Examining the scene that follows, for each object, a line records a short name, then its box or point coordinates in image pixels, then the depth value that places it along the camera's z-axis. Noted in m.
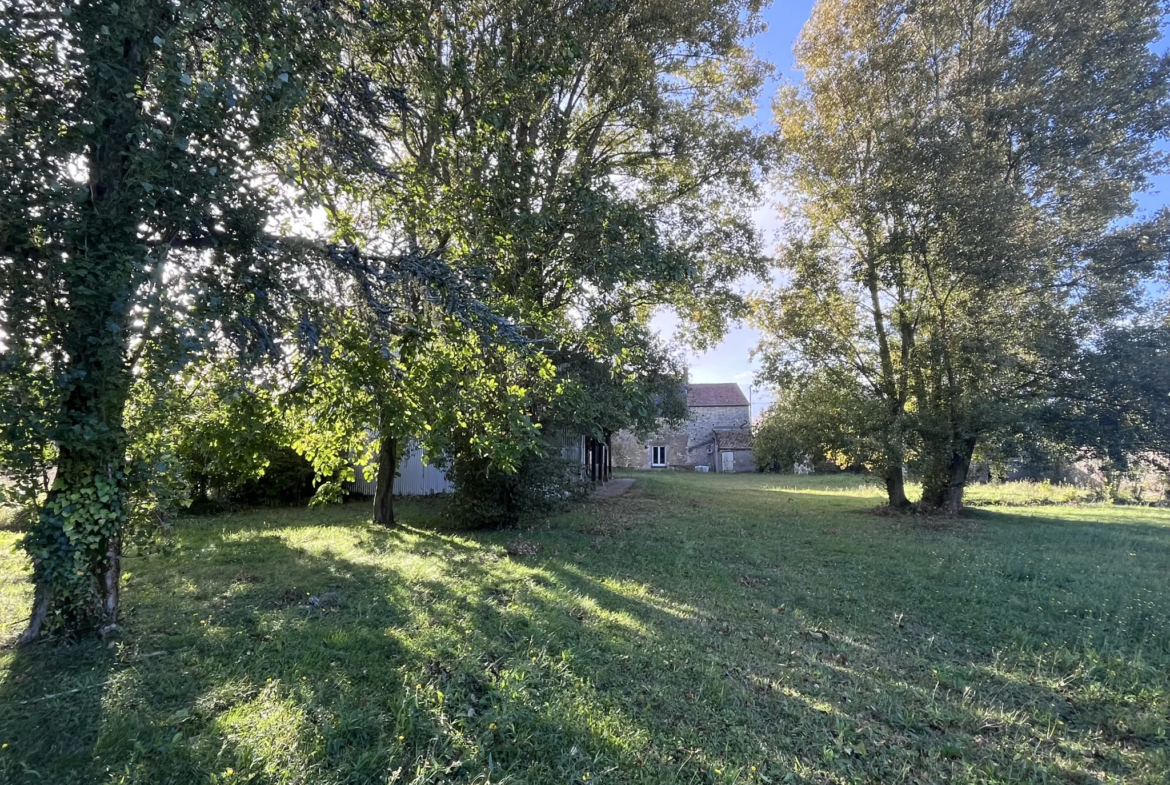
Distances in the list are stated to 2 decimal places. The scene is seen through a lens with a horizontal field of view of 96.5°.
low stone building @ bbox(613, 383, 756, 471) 36.72
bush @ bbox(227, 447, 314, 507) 11.77
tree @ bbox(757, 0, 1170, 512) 9.91
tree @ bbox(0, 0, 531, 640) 3.13
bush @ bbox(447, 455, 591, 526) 9.27
